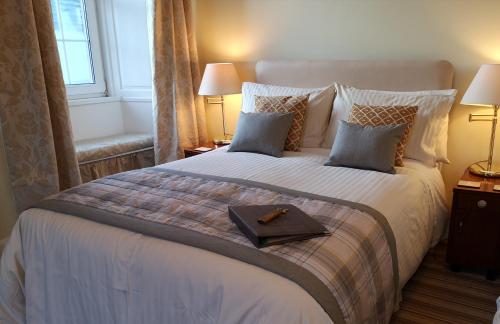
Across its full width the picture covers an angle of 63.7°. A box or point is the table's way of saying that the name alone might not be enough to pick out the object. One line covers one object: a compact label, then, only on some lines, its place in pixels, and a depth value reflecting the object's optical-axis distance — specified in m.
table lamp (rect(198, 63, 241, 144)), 3.34
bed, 1.31
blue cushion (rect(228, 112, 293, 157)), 2.74
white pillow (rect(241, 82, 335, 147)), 2.90
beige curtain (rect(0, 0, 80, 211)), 2.51
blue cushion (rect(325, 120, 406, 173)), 2.32
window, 3.51
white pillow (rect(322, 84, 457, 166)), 2.54
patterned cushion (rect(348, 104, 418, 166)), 2.45
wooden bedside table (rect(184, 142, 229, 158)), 3.45
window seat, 3.21
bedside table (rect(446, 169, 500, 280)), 2.26
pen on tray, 1.53
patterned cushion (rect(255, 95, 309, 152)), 2.85
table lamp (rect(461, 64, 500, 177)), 2.30
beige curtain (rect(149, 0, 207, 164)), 3.42
